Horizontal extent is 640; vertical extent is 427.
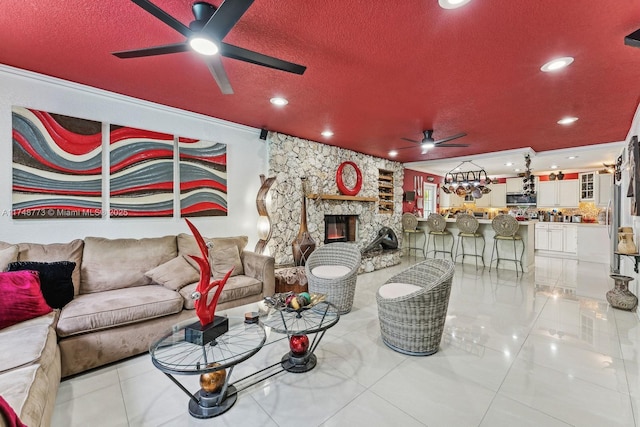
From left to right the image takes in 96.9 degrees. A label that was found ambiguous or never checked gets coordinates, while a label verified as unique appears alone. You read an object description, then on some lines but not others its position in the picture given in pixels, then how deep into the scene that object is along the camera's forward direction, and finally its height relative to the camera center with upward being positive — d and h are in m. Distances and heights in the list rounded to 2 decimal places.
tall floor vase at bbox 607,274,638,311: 3.48 -1.04
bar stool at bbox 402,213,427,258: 6.91 -0.44
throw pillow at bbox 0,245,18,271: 2.22 -0.34
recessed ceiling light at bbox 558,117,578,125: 3.73 +1.25
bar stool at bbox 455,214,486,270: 6.00 -0.38
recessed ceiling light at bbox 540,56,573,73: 2.27 +1.23
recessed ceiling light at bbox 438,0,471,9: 1.63 +1.22
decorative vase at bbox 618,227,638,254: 3.28 -0.36
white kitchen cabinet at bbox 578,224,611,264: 6.75 -0.74
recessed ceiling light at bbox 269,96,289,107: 3.17 +1.29
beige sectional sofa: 1.46 -0.75
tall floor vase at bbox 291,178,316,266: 4.50 -0.51
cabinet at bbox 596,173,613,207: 7.04 +0.65
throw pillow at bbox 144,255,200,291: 2.80 -0.62
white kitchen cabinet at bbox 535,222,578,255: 7.42 -0.66
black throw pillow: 2.26 -0.54
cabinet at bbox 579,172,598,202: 7.58 +0.72
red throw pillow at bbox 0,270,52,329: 1.89 -0.60
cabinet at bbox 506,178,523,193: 8.97 +0.90
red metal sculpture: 1.75 -0.48
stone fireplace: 4.54 +0.38
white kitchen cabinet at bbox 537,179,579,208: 7.99 +0.57
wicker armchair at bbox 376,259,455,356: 2.34 -0.88
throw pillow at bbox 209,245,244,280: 3.26 -0.57
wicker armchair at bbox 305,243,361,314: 3.29 -0.72
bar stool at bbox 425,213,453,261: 6.51 -0.43
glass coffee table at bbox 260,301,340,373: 2.08 -0.82
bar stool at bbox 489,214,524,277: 5.47 -0.33
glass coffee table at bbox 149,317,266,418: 1.54 -0.83
